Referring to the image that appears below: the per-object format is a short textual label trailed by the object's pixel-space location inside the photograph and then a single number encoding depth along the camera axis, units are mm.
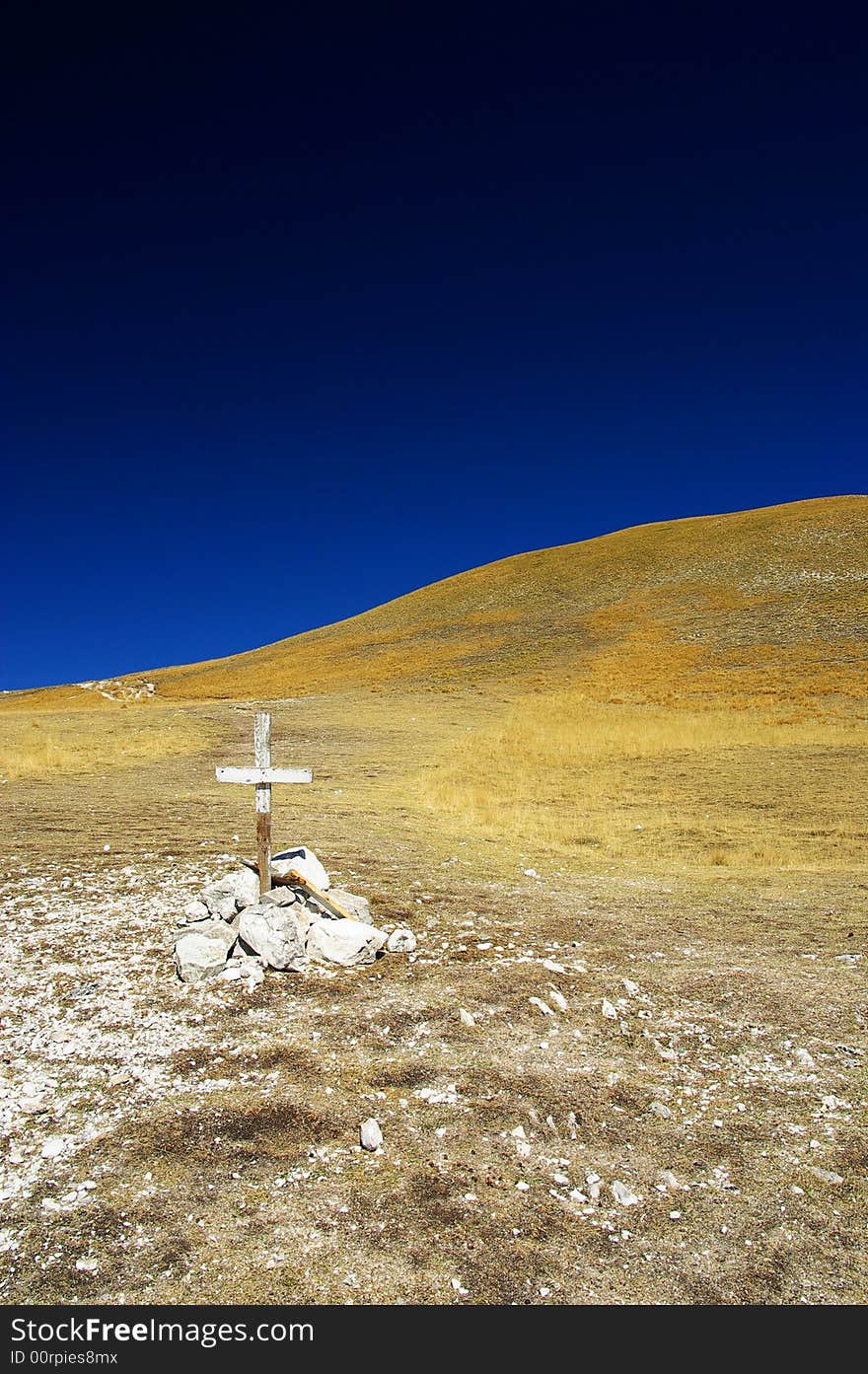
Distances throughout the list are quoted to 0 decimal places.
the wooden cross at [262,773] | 8773
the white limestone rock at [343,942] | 7512
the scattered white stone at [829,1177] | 4299
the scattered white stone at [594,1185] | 4145
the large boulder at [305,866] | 8680
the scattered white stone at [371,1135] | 4480
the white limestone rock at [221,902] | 8047
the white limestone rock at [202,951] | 6930
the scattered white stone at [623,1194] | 4086
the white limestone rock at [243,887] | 8164
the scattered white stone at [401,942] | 7883
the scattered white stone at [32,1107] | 4777
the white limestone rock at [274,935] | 7273
